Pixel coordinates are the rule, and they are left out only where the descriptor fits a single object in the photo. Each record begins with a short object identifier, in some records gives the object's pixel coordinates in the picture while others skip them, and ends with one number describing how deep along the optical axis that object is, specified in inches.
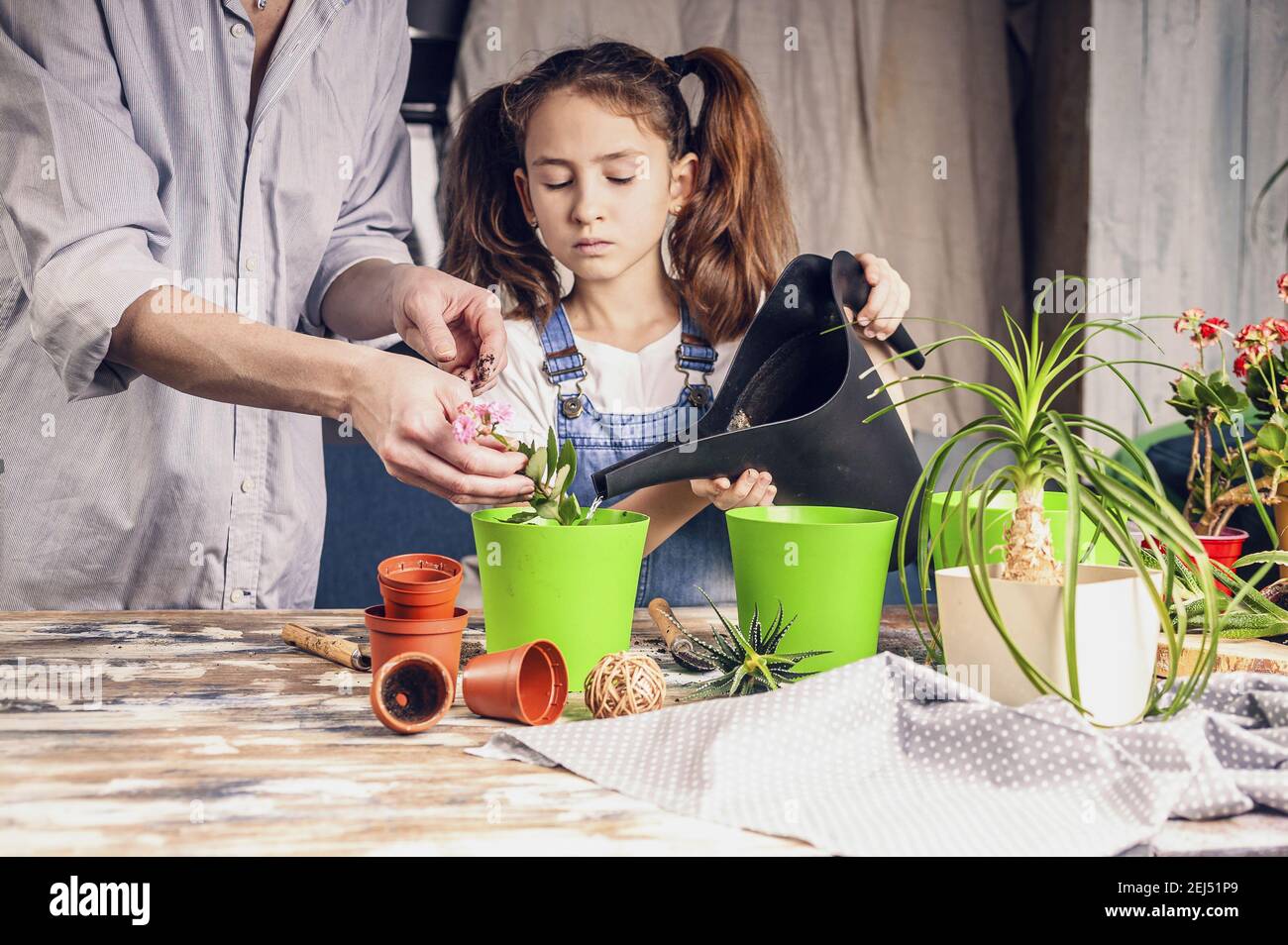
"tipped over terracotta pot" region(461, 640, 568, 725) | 30.8
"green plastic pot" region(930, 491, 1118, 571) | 37.6
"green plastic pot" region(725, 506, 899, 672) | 35.8
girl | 64.9
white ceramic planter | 28.6
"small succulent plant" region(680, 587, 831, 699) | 33.8
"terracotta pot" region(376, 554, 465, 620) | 33.4
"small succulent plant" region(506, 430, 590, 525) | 36.7
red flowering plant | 47.4
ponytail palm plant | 27.5
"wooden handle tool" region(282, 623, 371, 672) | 37.1
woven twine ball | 31.0
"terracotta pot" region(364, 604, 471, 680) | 32.9
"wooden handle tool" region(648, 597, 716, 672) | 37.8
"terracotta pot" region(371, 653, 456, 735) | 29.9
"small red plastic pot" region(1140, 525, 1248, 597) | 44.3
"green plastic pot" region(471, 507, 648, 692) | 34.1
